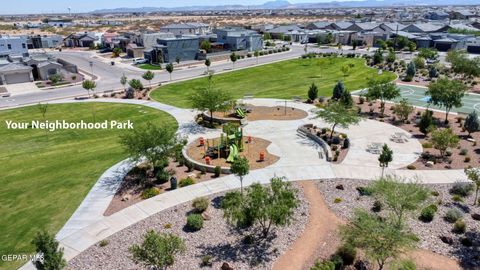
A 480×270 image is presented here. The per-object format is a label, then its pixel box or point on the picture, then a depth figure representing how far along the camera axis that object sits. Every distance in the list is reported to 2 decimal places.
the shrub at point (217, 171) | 30.79
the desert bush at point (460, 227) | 22.05
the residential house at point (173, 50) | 88.56
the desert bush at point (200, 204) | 25.09
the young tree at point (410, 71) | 65.25
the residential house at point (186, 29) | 124.15
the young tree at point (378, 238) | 17.83
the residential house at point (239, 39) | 103.44
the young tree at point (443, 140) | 31.67
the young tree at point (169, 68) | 71.69
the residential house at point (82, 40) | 126.81
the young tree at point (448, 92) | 40.47
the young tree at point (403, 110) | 42.62
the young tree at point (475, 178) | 24.87
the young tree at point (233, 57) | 83.75
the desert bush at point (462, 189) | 26.30
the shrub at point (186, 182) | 29.27
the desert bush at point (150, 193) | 27.81
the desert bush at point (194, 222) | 23.05
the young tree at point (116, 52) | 104.31
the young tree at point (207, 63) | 80.06
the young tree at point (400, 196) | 20.81
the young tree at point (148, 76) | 64.50
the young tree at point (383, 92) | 45.25
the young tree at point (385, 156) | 28.33
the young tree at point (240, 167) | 25.47
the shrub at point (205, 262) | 19.89
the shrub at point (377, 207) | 24.61
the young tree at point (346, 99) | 46.17
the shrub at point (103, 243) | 22.09
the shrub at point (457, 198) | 25.55
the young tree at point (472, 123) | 37.22
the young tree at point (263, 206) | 20.58
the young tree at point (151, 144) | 30.00
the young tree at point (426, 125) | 38.00
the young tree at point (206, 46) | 99.94
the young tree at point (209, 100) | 42.16
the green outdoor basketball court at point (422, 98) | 48.42
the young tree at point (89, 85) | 58.22
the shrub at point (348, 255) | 19.75
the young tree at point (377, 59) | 80.25
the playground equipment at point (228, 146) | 34.02
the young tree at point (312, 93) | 52.06
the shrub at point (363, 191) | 25.51
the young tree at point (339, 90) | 51.95
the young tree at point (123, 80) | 61.50
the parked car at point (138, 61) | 92.89
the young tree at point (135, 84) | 58.25
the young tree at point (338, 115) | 36.41
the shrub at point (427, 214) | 23.26
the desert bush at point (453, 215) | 23.17
